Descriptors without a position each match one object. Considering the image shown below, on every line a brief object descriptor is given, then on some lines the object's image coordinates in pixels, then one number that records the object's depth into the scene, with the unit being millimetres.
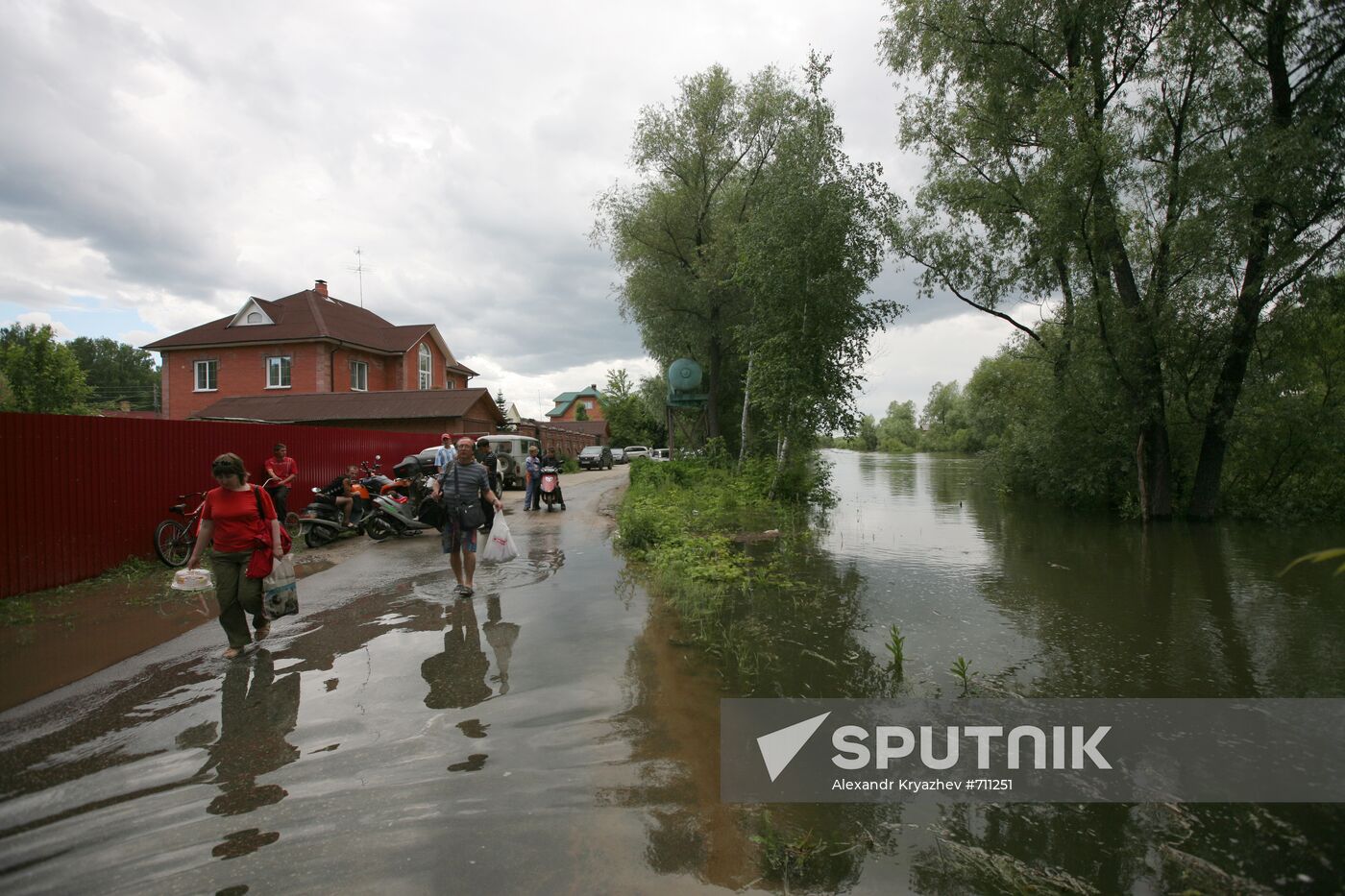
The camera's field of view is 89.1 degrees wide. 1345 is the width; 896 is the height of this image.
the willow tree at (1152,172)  13094
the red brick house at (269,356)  32312
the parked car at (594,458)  40812
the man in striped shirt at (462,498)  7664
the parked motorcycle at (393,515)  12023
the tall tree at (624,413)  66875
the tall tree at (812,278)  17359
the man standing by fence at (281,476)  11570
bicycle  9352
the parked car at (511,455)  23250
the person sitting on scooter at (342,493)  12422
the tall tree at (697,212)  23859
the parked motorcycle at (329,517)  11633
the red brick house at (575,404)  102850
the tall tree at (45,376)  40969
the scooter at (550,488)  16609
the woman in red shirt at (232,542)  5629
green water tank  26312
